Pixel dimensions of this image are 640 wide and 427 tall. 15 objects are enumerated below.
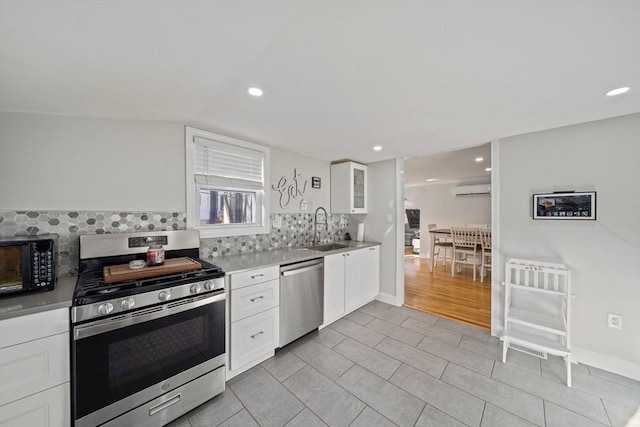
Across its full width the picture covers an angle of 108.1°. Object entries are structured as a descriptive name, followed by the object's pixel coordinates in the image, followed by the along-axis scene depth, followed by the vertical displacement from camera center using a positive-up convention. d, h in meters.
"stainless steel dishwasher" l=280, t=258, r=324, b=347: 2.24 -0.88
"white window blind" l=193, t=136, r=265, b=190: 2.28 +0.51
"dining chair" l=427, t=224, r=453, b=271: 5.38 -0.76
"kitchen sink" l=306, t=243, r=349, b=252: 3.16 -0.47
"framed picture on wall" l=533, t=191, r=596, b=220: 2.07 +0.06
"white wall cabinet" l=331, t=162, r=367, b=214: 3.47 +0.39
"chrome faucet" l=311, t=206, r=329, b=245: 3.37 -0.23
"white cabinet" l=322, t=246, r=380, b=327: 2.71 -0.88
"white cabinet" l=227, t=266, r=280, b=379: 1.87 -0.90
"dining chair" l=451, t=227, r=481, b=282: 4.78 -0.65
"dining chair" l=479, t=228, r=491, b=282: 4.55 -0.66
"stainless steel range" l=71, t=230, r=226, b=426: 1.22 -0.73
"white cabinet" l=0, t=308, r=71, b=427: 1.04 -0.74
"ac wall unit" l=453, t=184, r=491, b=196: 5.88 +0.61
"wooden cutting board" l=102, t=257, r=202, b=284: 1.42 -0.38
